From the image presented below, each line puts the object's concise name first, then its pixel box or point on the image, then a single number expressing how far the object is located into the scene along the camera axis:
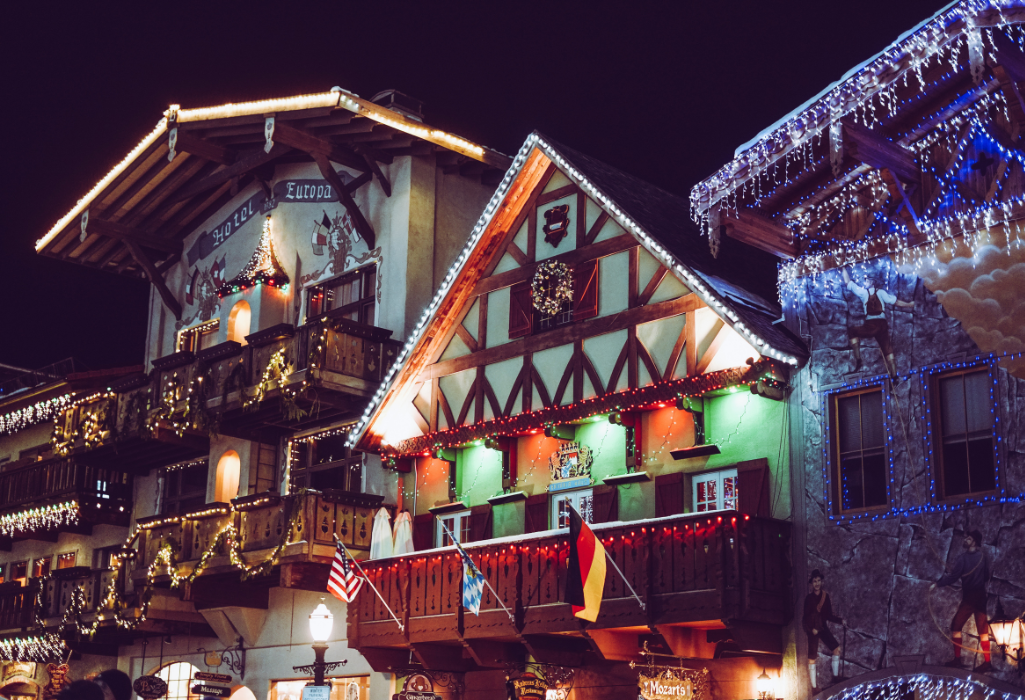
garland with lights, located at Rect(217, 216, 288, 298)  30.30
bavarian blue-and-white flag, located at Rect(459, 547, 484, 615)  21.50
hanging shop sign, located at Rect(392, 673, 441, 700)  23.96
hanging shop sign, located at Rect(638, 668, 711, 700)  20.25
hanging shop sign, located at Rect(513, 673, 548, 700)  22.38
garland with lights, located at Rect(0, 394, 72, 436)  36.23
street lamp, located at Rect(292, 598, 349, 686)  22.22
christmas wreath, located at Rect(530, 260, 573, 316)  23.80
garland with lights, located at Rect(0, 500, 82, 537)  33.75
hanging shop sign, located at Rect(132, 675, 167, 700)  26.03
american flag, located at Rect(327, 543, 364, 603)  23.69
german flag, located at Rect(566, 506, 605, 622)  19.30
